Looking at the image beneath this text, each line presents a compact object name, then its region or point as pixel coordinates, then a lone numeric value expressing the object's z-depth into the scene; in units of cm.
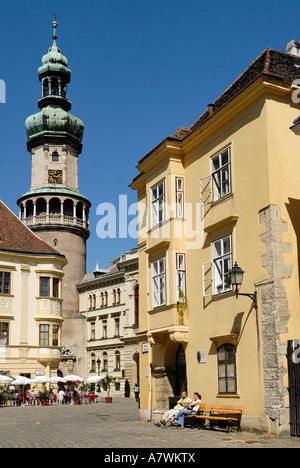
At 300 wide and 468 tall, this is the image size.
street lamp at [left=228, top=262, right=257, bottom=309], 1587
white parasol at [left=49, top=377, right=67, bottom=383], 4300
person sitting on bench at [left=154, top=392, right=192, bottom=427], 1822
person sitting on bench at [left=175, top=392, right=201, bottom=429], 1758
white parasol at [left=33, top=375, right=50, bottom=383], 4155
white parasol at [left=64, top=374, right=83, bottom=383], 4362
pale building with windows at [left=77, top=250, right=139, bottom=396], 5938
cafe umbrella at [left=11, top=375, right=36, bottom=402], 4038
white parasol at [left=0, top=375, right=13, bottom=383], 4016
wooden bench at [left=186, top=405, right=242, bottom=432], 1605
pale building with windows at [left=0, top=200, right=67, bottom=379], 4519
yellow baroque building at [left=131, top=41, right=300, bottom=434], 1555
